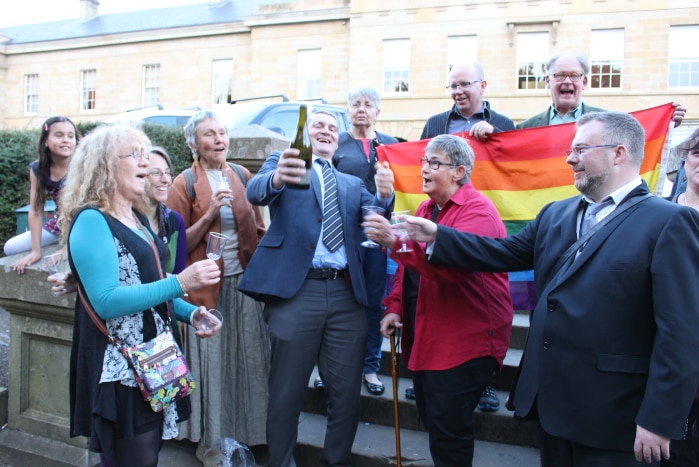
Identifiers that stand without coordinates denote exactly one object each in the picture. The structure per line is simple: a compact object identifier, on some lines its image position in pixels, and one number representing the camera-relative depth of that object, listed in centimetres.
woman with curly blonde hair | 223
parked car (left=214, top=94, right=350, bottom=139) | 926
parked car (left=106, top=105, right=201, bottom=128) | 1084
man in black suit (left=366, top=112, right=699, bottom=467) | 194
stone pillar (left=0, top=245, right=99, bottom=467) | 349
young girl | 373
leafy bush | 712
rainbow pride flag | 401
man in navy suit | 313
